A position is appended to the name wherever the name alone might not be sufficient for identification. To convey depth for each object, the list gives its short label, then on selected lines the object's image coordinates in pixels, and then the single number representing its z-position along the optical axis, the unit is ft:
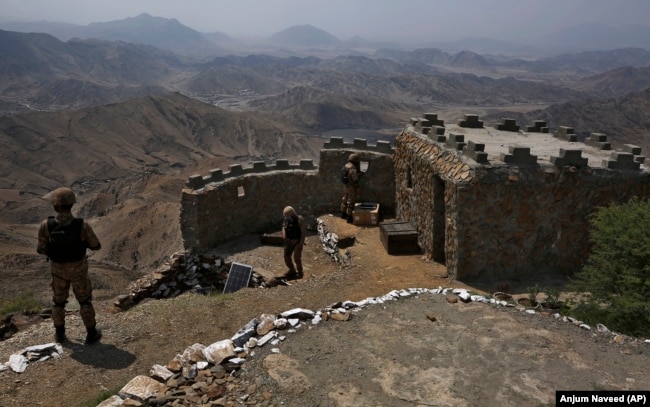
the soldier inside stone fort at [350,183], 52.42
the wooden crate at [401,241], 44.42
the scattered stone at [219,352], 21.45
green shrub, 26.81
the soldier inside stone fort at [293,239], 40.75
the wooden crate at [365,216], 52.49
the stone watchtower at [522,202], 35.96
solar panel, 47.39
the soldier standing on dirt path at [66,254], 26.43
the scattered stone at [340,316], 25.59
